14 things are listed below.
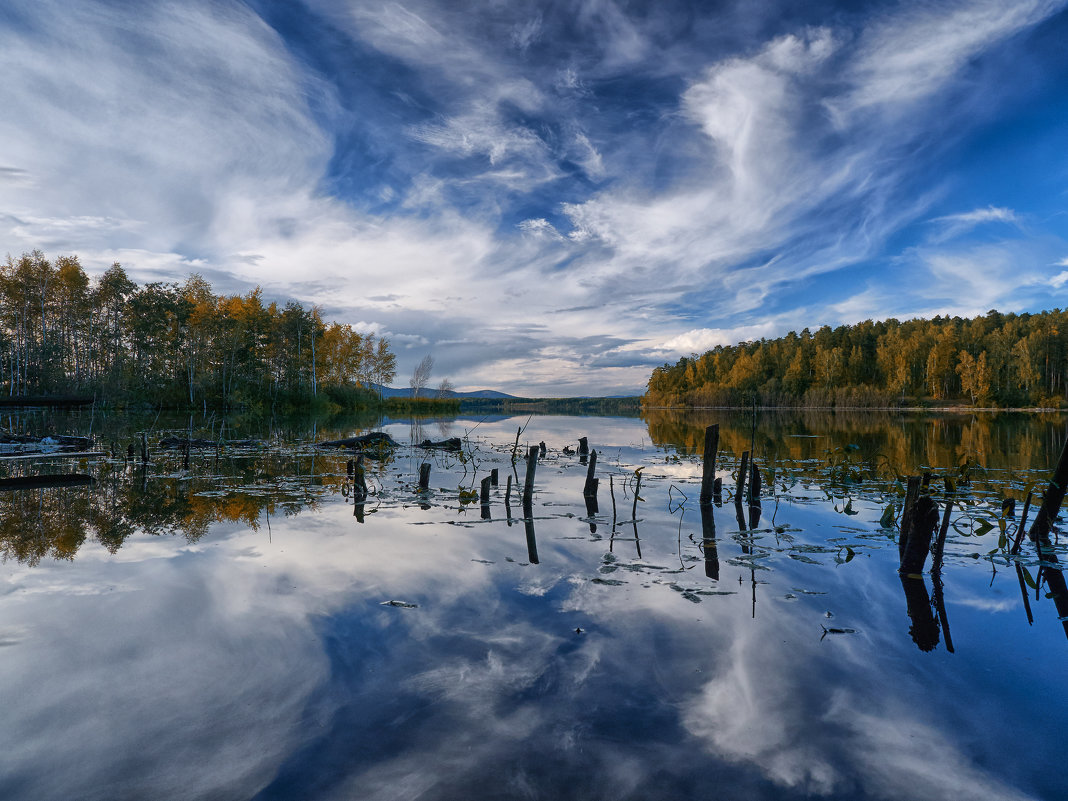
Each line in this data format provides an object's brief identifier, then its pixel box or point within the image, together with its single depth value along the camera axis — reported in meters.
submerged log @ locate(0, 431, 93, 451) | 20.33
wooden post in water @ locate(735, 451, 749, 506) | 12.69
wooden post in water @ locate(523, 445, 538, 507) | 11.58
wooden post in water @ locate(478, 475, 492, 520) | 12.35
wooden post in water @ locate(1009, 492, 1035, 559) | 8.23
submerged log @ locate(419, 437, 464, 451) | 24.35
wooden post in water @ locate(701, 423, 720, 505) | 12.27
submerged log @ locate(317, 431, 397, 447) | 23.73
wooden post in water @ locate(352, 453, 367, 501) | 12.73
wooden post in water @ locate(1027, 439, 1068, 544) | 7.82
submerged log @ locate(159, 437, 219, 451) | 22.34
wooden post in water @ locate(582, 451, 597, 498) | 13.23
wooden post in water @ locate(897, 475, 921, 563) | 8.30
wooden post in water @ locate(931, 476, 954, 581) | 7.40
